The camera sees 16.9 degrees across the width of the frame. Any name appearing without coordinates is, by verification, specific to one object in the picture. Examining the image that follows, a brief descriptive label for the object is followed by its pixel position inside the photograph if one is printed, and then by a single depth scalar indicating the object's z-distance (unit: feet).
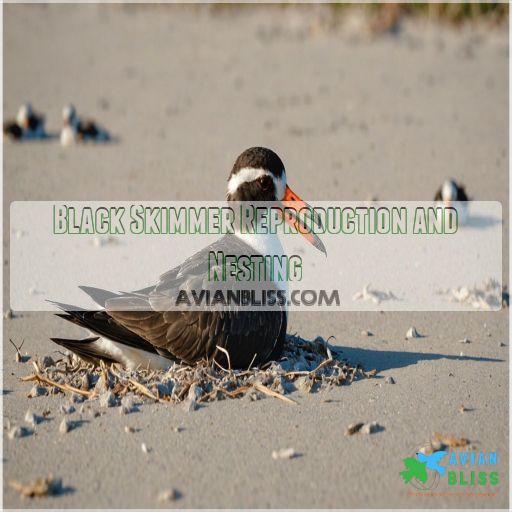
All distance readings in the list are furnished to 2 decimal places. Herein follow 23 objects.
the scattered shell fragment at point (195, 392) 36.29
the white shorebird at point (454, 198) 63.36
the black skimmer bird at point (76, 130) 84.02
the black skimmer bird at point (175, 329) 37.83
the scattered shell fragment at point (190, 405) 35.88
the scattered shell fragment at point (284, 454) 32.53
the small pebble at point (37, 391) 37.86
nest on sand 36.76
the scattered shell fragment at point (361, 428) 34.30
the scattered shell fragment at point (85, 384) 37.68
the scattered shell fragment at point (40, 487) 30.19
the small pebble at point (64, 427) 34.37
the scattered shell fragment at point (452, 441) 33.50
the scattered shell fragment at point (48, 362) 40.96
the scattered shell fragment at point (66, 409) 35.91
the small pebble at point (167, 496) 29.86
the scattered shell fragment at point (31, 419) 35.19
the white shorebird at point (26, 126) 84.38
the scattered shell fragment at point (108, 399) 36.19
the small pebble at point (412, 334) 45.91
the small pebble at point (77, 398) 36.94
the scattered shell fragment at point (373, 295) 50.98
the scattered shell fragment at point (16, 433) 34.27
